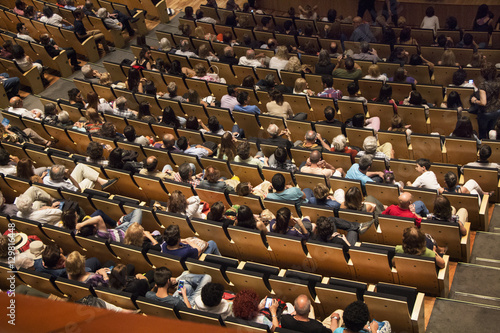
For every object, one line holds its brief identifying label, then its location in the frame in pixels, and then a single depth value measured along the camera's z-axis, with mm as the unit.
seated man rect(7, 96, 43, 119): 6688
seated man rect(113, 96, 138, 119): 6375
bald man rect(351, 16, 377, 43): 7734
